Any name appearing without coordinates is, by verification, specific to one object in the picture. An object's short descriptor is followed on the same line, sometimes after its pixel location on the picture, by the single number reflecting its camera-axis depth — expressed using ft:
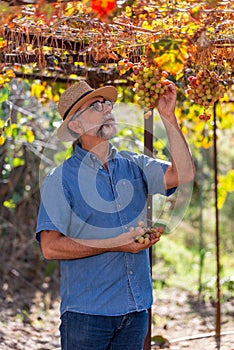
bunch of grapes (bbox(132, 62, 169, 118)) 13.55
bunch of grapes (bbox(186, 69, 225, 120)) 14.91
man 13.84
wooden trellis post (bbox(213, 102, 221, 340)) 25.67
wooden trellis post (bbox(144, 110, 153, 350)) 19.72
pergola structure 10.42
